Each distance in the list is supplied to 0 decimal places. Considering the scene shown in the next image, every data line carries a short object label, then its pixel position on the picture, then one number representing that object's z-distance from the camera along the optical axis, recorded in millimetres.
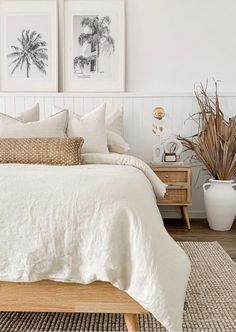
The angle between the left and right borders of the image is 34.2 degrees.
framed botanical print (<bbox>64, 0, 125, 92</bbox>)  3756
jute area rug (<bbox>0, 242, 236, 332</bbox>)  1689
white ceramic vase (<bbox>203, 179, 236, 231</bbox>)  3316
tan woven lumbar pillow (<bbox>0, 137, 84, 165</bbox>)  2482
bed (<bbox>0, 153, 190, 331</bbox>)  1429
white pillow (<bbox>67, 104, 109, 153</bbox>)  2988
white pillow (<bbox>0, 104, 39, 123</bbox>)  3199
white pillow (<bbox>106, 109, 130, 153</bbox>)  3273
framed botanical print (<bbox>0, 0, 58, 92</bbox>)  3795
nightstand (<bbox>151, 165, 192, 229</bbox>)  3389
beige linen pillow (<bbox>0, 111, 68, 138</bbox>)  2820
